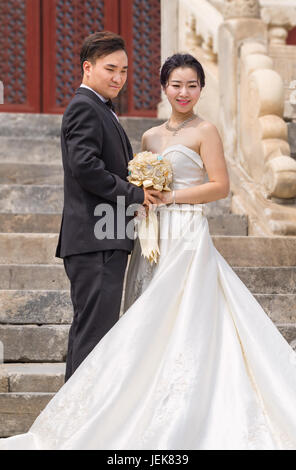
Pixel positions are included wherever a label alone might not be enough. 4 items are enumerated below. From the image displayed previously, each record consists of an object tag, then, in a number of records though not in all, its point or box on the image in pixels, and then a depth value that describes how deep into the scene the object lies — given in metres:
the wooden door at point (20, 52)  17.69
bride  6.42
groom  6.86
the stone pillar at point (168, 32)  16.80
